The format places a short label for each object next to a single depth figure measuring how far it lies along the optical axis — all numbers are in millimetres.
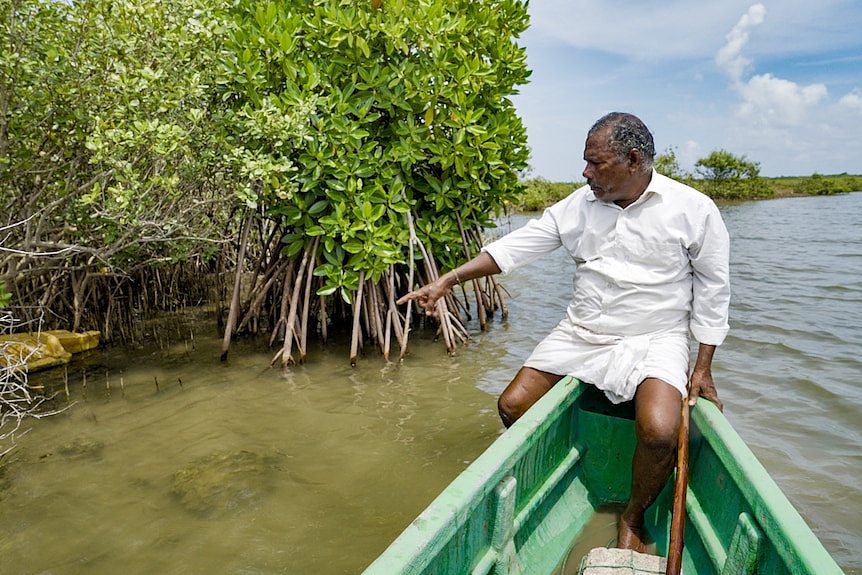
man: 2479
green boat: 1634
